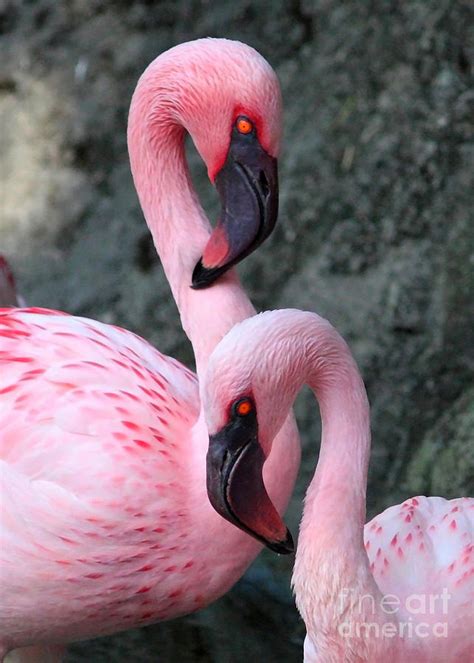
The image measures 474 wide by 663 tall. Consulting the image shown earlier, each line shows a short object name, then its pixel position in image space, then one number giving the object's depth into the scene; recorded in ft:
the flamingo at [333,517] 17.69
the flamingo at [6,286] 29.19
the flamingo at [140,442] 20.63
